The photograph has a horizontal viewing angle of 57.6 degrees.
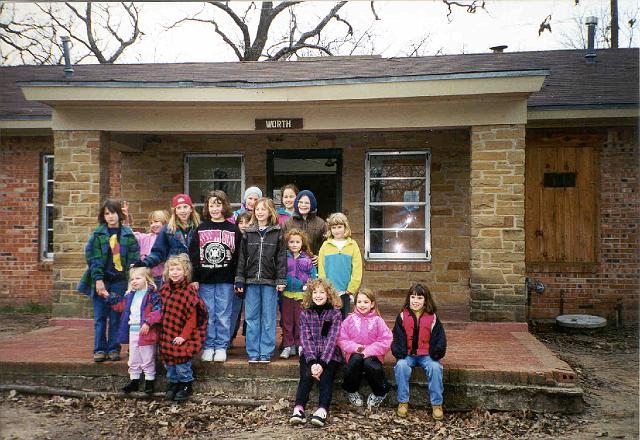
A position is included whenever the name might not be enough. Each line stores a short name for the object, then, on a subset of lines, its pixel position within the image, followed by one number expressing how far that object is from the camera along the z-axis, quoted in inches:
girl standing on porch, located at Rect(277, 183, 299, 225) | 225.6
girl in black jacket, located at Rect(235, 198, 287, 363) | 206.2
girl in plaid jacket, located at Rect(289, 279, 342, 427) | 190.9
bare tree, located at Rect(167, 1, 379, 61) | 761.6
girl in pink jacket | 195.2
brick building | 281.9
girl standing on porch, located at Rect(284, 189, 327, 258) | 220.5
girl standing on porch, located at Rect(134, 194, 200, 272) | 210.7
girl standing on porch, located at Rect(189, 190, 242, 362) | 206.5
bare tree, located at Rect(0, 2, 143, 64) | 472.7
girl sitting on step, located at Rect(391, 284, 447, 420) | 193.2
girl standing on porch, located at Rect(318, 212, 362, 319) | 213.9
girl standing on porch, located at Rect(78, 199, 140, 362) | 211.8
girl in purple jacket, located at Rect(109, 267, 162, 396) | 197.8
